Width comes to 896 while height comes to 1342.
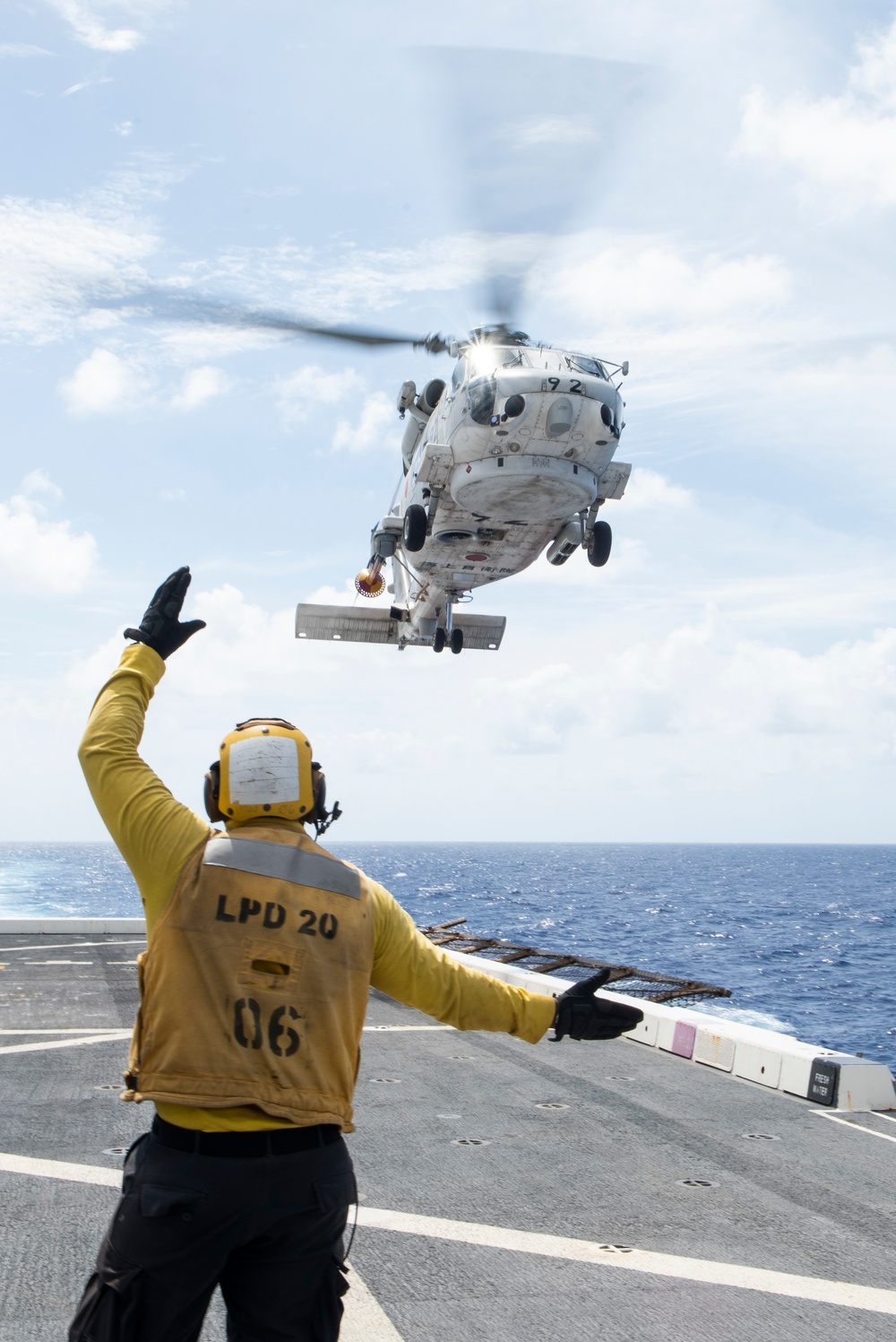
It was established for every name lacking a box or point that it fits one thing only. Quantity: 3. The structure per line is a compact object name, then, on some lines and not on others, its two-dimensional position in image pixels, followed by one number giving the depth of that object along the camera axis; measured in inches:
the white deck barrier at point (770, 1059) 338.3
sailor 104.5
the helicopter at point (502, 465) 605.6
